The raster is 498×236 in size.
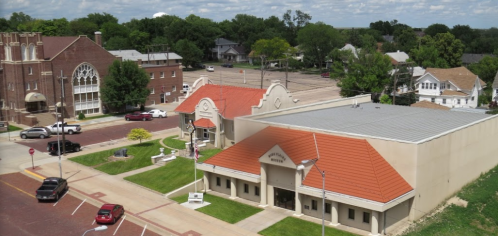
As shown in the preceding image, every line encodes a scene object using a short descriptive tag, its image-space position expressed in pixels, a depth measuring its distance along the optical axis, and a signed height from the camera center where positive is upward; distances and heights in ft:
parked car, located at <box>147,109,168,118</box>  245.04 -27.12
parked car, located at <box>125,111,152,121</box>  237.66 -27.68
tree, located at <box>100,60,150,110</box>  244.22 -13.77
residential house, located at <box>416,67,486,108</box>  269.03 -17.82
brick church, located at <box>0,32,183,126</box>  226.99 -8.23
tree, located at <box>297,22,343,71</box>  459.73 +13.44
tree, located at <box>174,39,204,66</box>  456.69 +4.16
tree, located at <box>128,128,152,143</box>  184.65 -28.24
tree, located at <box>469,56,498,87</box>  323.57 -9.97
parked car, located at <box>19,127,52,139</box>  201.67 -29.77
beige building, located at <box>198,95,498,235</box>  112.98 -26.74
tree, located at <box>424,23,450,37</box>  593.30 +30.15
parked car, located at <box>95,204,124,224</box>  114.73 -35.55
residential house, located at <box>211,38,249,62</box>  553.23 +3.62
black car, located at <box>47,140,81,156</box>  177.37 -31.57
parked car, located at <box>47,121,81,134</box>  208.59 -29.21
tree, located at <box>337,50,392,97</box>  259.39 -10.67
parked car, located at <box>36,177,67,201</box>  130.11 -33.95
